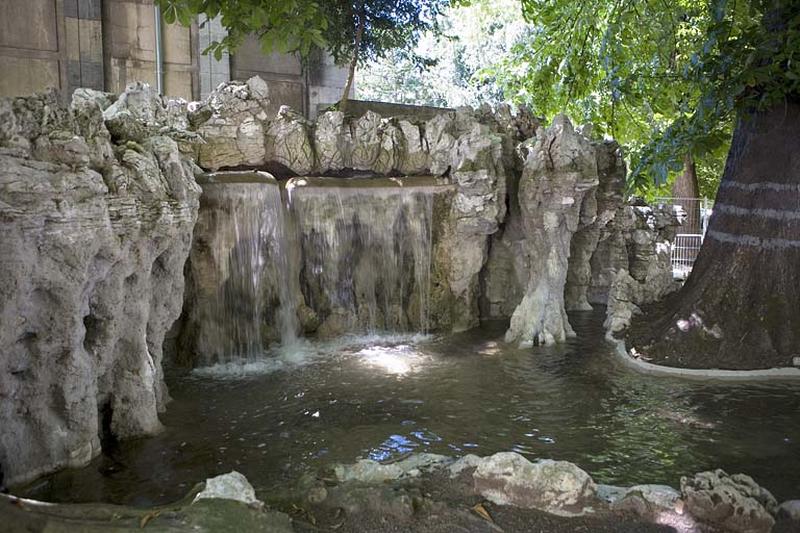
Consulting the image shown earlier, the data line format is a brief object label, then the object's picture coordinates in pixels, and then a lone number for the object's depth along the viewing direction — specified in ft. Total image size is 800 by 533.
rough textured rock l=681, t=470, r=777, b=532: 13.78
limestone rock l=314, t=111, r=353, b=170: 37.01
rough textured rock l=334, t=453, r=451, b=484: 16.44
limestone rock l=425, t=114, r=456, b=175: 38.19
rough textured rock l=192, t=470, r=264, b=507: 14.12
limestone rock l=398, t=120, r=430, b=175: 39.01
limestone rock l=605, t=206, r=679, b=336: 40.96
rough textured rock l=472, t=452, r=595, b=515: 14.70
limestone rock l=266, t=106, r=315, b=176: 35.81
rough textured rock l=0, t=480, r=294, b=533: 12.66
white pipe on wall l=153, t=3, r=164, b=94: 48.19
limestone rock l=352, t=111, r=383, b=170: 38.06
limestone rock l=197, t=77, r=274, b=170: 34.14
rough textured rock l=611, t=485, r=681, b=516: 14.52
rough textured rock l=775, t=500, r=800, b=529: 13.73
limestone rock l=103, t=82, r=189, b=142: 23.48
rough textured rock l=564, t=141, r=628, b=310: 41.16
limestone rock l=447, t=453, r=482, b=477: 16.24
